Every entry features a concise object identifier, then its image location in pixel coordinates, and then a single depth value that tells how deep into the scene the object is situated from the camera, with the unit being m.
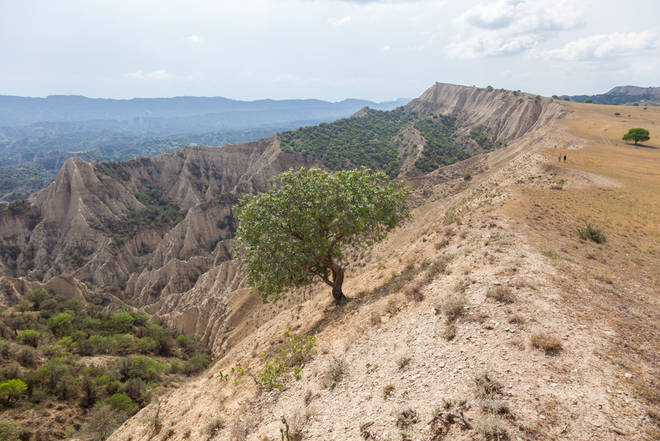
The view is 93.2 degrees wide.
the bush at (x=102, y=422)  14.59
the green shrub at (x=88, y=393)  17.52
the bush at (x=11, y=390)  15.76
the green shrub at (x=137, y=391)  19.22
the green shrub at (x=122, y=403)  17.55
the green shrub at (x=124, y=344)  24.75
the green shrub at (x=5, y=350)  18.59
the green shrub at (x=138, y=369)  20.88
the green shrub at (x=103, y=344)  24.02
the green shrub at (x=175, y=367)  23.95
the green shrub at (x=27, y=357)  18.67
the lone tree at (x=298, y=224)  13.75
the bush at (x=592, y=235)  14.83
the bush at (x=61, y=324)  25.77
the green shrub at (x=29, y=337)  22.06
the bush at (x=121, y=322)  29.42
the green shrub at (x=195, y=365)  24.51
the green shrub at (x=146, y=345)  26.36
